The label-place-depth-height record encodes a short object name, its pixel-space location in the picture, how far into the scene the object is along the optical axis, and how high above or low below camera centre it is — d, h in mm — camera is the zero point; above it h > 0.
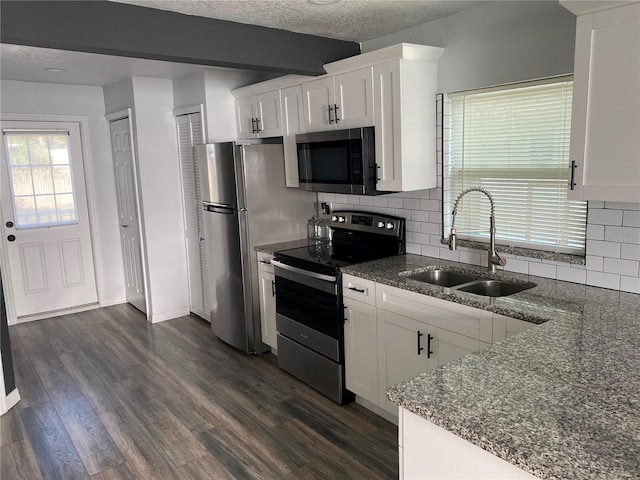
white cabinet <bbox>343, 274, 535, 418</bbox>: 2336 -907
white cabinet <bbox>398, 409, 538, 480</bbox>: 1217 -782
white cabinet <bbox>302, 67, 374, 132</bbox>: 3062 +406
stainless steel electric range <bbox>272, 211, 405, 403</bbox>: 3121 -848
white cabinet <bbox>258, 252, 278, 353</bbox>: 3791 -1038
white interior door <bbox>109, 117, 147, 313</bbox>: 4945 -408
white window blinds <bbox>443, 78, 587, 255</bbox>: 2590 -47
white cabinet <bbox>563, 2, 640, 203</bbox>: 1873 +192
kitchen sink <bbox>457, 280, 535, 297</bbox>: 2697 -714
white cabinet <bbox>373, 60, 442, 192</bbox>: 2889 +229
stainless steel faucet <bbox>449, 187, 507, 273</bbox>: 2689 -478
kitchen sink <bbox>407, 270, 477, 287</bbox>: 2955 -699
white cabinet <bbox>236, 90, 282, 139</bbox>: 3854 +414
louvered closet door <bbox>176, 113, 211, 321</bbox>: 4660 -450
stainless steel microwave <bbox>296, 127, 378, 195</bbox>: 3064 +16
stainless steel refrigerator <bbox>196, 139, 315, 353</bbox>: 3762 -395
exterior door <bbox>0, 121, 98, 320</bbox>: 4875 -441
